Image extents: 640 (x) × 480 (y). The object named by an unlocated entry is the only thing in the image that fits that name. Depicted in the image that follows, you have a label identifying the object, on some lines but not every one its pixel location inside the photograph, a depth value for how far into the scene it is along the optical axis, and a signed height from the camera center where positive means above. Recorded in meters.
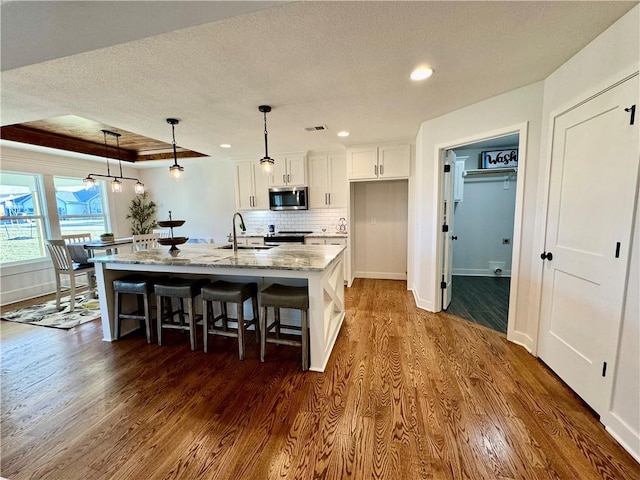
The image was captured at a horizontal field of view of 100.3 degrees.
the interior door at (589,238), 1.57 -0.20
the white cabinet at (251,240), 5.12 -0.51
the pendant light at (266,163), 2.74 +0.52
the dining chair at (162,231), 5.75 -0.36
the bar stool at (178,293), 2.58 -0.76
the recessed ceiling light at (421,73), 2.04 +1.08
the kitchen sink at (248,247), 3.11 -0.39
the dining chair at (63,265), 3.71 -0.68
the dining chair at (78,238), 4.30 -0.36
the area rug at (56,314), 3.35 -1.30
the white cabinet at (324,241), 4.62 -0.49
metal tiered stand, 2.70 -0.26
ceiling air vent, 3.39 +1.10
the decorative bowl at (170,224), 2.68 -0.09
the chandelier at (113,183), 3.95 +0.51
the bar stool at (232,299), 2.41 -0.78
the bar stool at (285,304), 2.22 -0.76
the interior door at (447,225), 3.29 -0.18
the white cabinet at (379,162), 4.24 +0.80
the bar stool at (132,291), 2.73 -0.77
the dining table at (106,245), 4.10 -0.45
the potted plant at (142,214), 6.12 +0.04
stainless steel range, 4.77 -0.44
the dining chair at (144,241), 4.15 -0.41
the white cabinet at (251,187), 5.14 +0.52
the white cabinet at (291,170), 4.81 +0.79
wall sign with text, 4.55 +0.88
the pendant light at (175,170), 3.09 +0.53
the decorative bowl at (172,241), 2.79 -0.27
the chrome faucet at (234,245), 2.93 -0.34
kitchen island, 2.21 -0.50
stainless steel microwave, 4.82 +0.28
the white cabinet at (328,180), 4.78 +0.59
